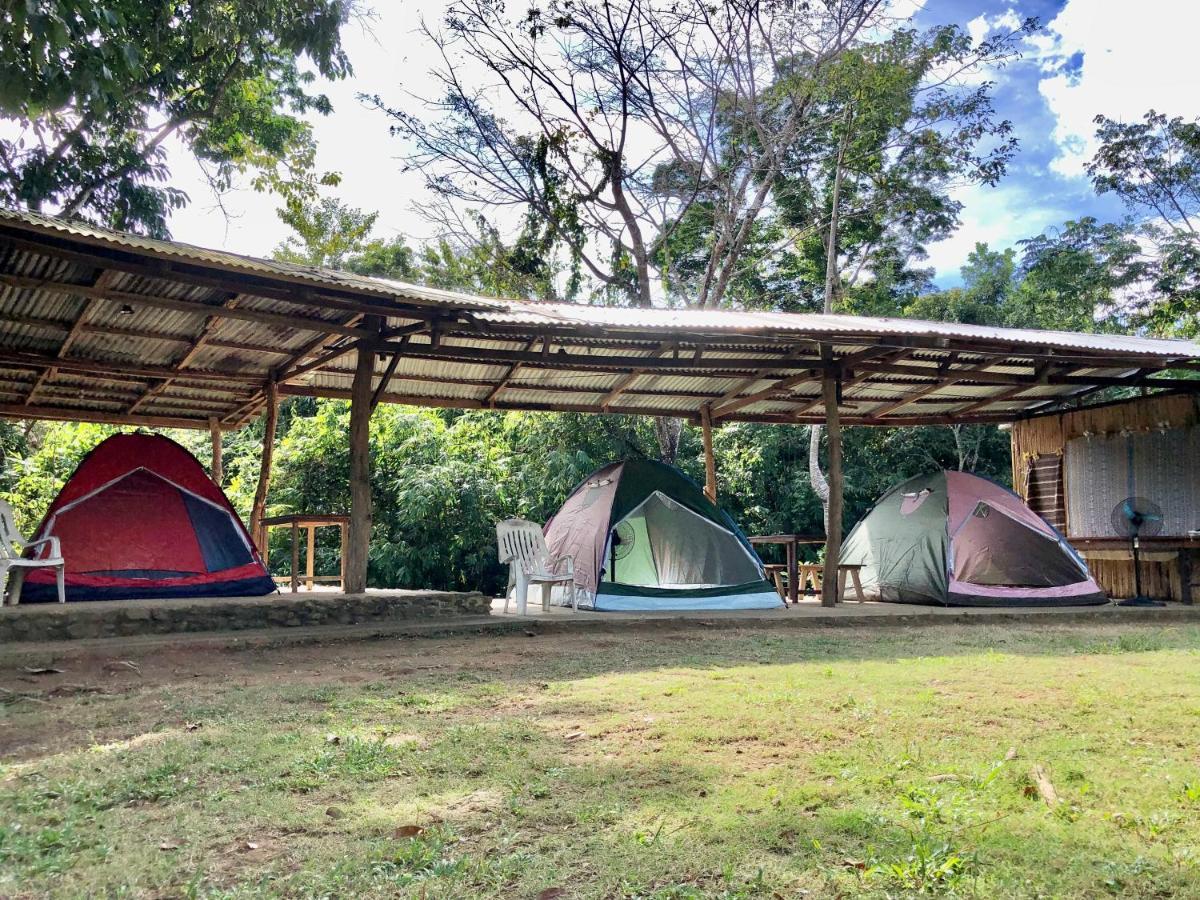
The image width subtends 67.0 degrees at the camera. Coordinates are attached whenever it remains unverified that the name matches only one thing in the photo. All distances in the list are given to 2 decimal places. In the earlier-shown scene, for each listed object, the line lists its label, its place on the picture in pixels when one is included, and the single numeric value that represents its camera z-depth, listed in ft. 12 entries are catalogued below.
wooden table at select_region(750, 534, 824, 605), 35.24
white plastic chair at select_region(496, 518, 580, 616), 28.48
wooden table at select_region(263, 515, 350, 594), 33.86
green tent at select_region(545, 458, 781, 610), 31.17
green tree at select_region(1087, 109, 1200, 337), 71.51
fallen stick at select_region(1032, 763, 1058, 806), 9.63
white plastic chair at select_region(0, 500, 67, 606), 23.36
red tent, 26.53
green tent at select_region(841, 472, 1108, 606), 32.89
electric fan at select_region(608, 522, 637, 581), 32.12
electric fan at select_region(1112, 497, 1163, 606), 34.78
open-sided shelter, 23.15
